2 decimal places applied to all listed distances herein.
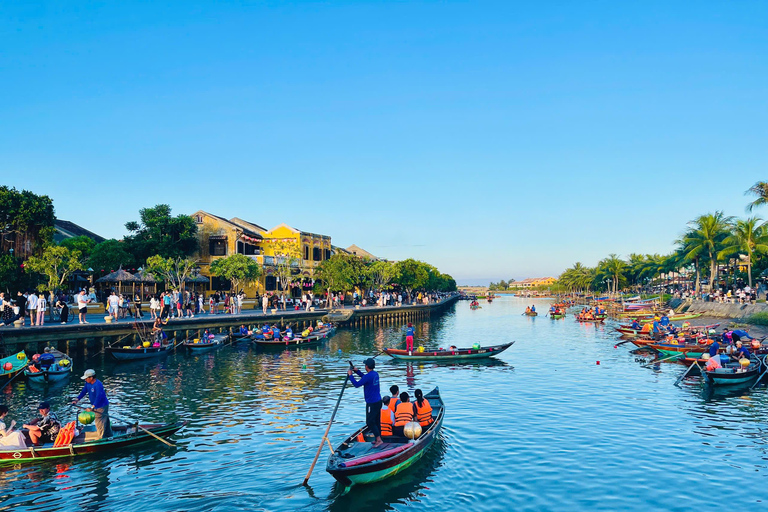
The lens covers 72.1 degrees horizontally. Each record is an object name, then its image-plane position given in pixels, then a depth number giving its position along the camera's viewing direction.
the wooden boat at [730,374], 24.72
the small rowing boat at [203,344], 38.16
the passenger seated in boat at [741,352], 26.46
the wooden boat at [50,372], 25.62
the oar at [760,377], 25.31
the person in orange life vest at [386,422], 14.78
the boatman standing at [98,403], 15.16
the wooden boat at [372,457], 12.57
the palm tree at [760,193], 49.28
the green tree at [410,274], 93.44
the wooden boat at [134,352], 32.62
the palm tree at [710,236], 65.50
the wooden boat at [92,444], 14.75
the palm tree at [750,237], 55.97
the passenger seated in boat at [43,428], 15.14
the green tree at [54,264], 36.34
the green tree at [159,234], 60.78
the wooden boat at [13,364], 25.84
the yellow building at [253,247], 66.44
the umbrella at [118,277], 45.19
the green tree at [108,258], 56.56
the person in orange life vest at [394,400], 15.39
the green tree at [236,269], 56.84
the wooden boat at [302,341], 41.12
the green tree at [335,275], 69.12
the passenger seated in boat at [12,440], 14.82
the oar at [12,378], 25.38
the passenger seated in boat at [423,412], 15.98
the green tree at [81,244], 59.01
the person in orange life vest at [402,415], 14.92
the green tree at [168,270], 48.59
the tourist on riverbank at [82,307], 34.15
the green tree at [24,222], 43.84
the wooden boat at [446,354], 35.19
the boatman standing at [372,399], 14.77
